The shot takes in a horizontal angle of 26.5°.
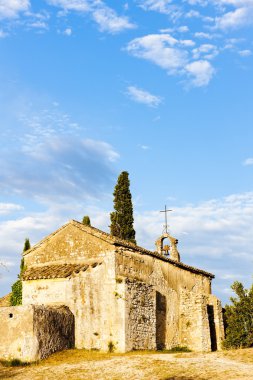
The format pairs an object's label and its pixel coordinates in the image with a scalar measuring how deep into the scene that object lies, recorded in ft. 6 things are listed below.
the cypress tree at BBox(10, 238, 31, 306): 97.34
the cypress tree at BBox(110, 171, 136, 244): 126.41
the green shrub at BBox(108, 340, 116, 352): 79.62
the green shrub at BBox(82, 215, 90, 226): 127.34
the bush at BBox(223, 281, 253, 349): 91.09
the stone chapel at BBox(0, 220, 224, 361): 73.97
